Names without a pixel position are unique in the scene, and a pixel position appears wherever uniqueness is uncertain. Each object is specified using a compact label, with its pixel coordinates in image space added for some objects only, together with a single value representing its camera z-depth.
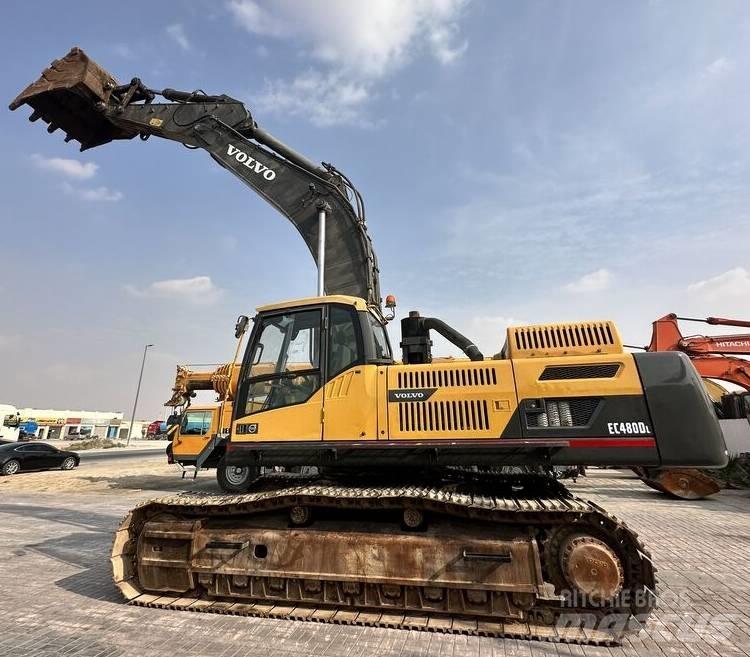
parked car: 17.58
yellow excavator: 3.67
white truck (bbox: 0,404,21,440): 44.17
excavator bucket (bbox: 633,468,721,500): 11.36
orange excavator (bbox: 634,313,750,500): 14.20
